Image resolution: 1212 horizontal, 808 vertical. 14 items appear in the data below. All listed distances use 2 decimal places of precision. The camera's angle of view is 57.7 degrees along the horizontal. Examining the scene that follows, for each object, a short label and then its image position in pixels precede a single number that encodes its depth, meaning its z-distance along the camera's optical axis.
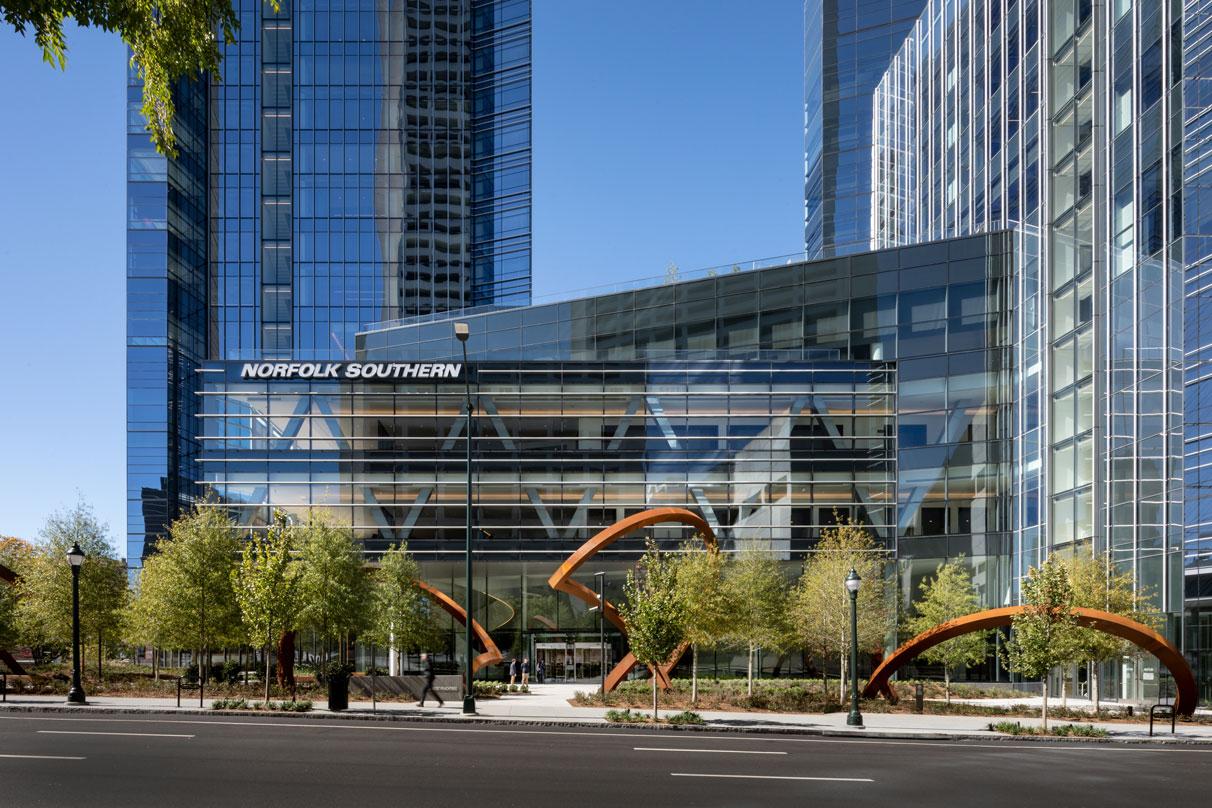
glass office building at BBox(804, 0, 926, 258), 109.38
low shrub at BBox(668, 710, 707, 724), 29.41
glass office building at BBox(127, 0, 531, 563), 115.81
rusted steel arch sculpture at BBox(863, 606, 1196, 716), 31.88
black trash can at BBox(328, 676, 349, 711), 32.06
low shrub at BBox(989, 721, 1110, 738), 28.44
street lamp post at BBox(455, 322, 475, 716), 31.77
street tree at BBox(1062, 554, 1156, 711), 34.38
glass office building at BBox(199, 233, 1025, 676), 56.53
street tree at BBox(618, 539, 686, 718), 31.56
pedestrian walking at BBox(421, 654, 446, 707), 36.06
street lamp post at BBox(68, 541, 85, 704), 34.22
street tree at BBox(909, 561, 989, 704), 42.66
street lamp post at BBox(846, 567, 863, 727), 29.50
